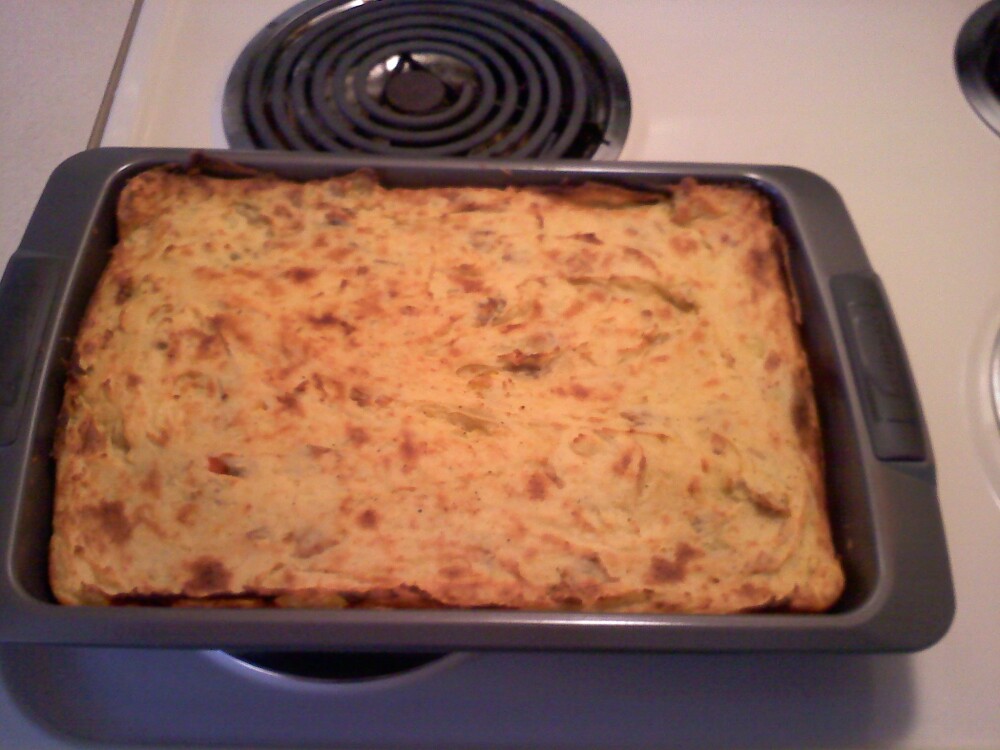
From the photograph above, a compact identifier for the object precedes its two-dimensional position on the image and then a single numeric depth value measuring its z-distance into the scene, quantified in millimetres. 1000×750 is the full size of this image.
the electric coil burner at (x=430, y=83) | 950
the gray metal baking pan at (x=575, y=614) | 572
